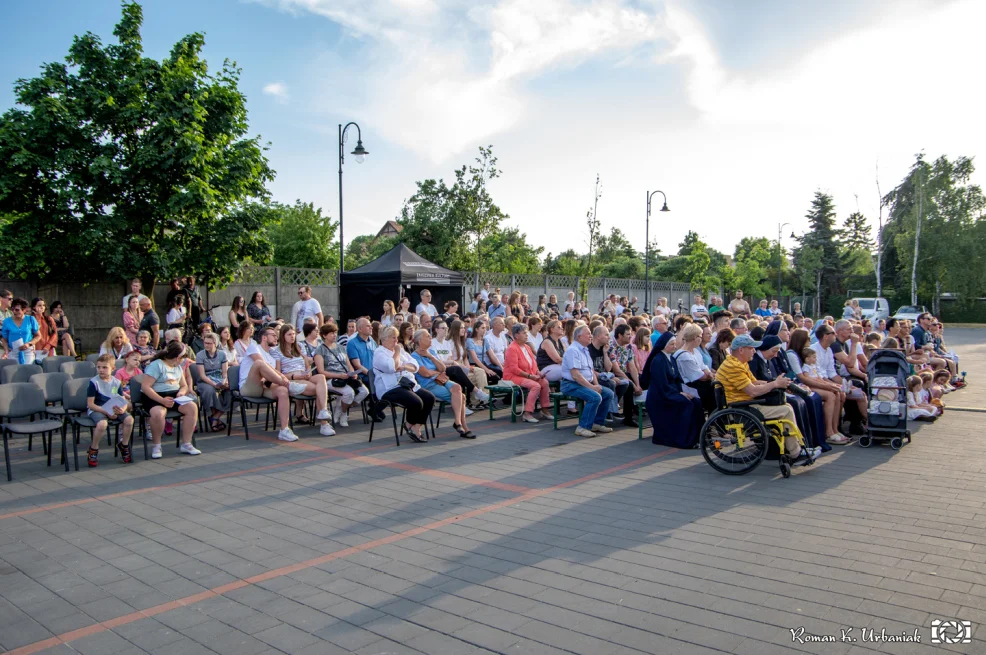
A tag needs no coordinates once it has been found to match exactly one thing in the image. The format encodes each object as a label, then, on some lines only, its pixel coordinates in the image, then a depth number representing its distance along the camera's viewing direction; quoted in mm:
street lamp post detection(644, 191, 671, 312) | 29073
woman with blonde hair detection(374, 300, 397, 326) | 13887
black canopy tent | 16969
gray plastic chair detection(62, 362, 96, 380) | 9195
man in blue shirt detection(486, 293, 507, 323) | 17188
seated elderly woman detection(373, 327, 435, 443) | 9156
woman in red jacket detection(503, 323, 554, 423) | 10766
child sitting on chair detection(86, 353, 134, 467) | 7770
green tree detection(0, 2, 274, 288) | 13906
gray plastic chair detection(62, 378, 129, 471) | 7999
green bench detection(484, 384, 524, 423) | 10822
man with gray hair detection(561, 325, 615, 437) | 9727
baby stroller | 8656
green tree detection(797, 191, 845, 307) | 61906
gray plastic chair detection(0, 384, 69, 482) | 7266
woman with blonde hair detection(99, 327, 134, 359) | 9039
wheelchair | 7164
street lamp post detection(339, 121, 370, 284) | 18250
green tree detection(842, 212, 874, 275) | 61656
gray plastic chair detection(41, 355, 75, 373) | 9938
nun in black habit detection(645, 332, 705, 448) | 8781
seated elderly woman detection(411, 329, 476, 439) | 9547
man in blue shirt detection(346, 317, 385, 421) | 10758
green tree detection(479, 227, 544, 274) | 37375
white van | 40284
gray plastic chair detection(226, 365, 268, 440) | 9555
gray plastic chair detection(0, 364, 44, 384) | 9023
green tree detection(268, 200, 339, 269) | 47250
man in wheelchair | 7168
